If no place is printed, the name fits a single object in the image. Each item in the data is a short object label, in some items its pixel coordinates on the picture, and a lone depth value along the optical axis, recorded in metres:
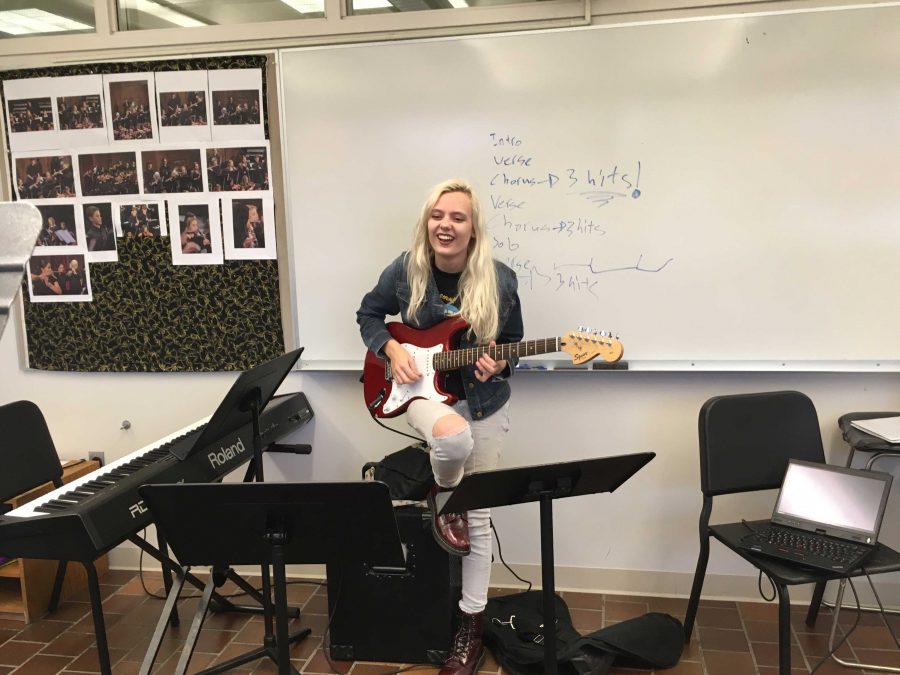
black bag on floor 2.21
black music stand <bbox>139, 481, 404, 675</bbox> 1.41
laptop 2.02
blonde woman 2.17
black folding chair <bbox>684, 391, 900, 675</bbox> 2.29
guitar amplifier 2.29
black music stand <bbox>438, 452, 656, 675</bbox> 1.49
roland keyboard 1.77
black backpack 2.33
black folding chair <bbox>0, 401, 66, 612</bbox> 2.38
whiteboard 2.39
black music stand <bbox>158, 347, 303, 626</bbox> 1.84
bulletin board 2.73
